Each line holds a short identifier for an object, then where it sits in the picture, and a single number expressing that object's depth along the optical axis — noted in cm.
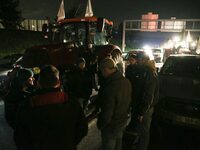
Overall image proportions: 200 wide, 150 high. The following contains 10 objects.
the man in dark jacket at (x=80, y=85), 370
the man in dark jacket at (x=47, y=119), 148
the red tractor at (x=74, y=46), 521
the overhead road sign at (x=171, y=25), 2605
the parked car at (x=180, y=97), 355
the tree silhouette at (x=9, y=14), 2130
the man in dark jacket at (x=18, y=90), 254
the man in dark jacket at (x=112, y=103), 212
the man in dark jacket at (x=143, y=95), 265
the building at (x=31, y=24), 2688
